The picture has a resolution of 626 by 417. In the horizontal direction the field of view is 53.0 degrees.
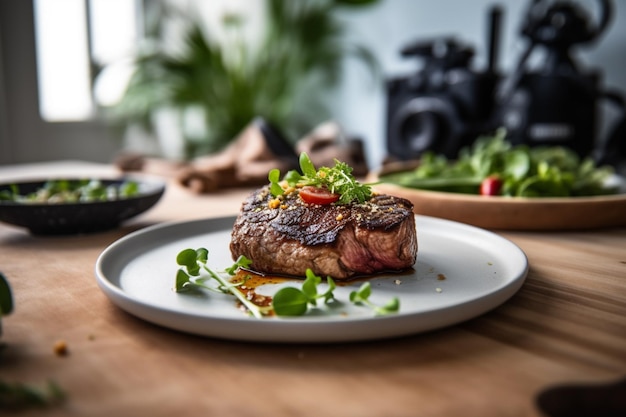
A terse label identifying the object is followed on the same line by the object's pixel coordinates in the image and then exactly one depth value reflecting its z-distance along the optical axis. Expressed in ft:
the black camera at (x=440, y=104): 3.15
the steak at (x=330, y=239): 1.11
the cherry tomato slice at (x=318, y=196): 1.21
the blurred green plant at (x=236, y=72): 5.46
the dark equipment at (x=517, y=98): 2.78
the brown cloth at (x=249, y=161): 2.31
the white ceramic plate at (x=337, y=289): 0.82
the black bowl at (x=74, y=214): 1.45
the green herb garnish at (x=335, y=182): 1.23
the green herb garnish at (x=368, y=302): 0.87
